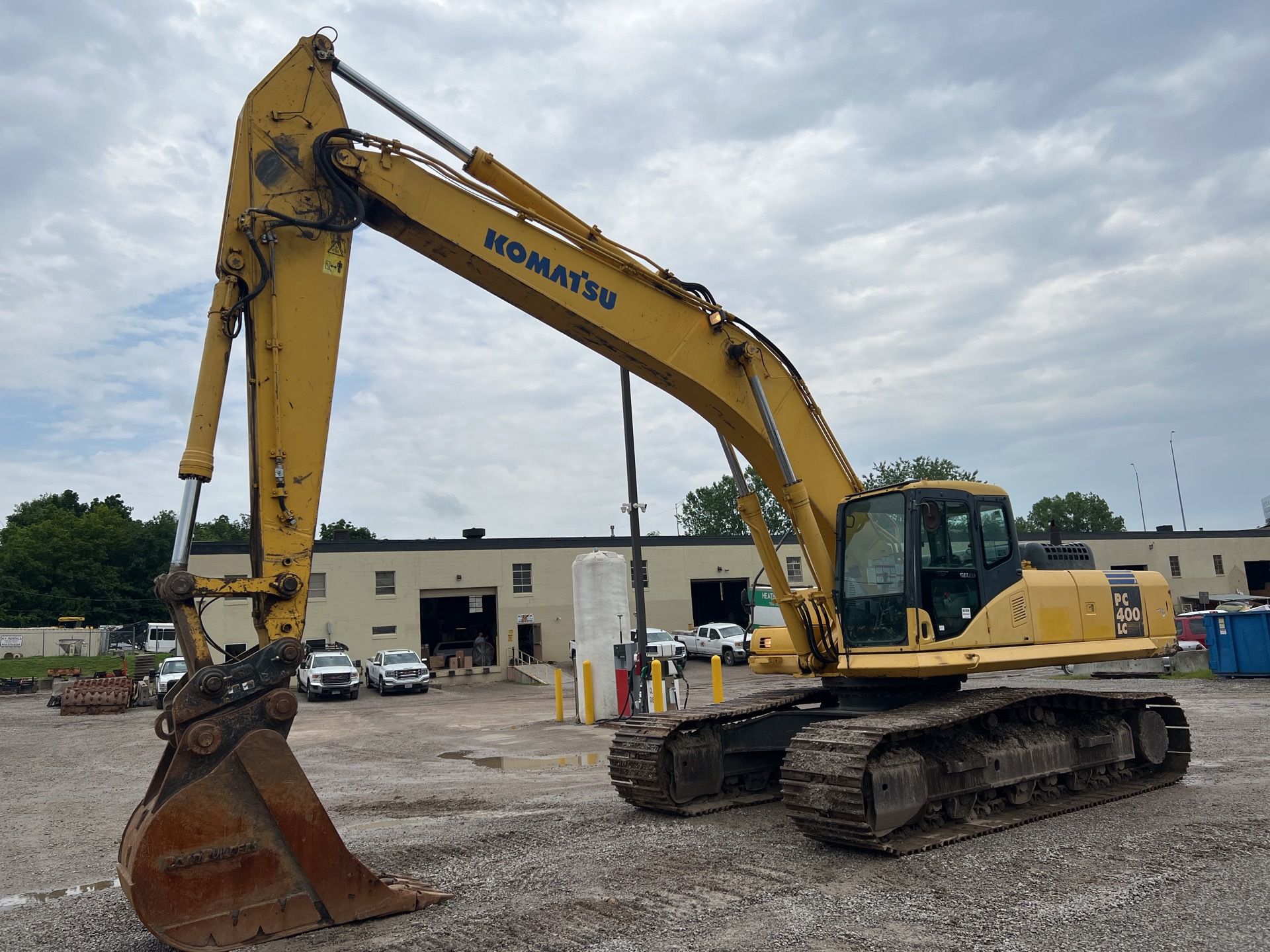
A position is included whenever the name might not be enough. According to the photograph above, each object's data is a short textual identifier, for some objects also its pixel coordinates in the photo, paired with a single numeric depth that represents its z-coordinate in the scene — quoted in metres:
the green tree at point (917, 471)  77.12
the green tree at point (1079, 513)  101.31
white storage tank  18.83
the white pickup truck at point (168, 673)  26.31
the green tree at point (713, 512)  93.62
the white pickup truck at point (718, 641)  37.31
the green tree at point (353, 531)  80.79
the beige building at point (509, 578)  38.69
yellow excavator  5.55
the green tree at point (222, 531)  91.19
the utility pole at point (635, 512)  18.72
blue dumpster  21.73
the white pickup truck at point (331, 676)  29.30
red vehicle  28.53
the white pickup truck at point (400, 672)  30.86
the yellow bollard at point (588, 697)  18.75
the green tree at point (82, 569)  72.06
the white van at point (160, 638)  51.31
